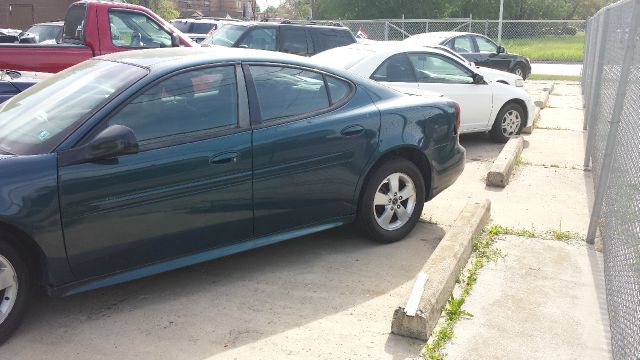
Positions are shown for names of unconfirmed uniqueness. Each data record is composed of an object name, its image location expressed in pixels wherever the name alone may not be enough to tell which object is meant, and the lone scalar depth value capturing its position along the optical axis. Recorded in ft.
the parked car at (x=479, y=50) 49.39
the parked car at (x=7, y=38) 33.62
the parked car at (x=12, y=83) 18.79
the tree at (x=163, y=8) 123.75
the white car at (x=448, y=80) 26.40
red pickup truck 26.55
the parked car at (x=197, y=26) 62.85
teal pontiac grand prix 11.71
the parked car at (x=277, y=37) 38.27
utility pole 88.92
